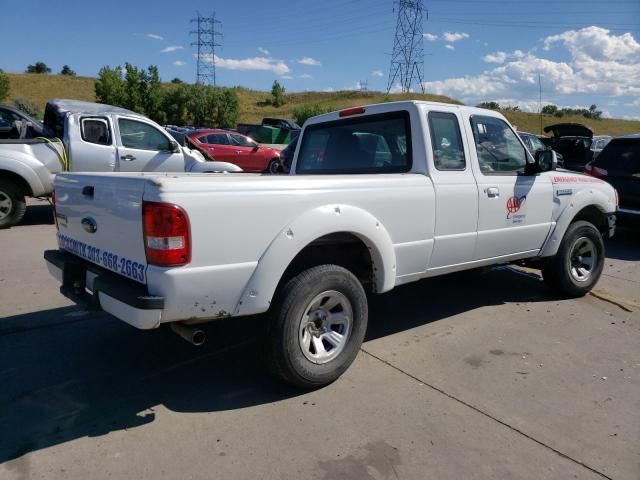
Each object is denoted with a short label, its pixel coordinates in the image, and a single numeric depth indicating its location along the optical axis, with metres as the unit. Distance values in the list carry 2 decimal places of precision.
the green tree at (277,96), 77.44
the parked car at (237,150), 17.25
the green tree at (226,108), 54.42
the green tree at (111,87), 52.97
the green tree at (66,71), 94.91
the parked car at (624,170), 8.21
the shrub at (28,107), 41.72
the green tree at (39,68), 93.56
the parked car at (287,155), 11.09
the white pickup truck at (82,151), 8.09
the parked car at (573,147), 13.02
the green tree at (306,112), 53.31
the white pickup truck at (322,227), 2.68
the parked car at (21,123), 8.91
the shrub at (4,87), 49.50
